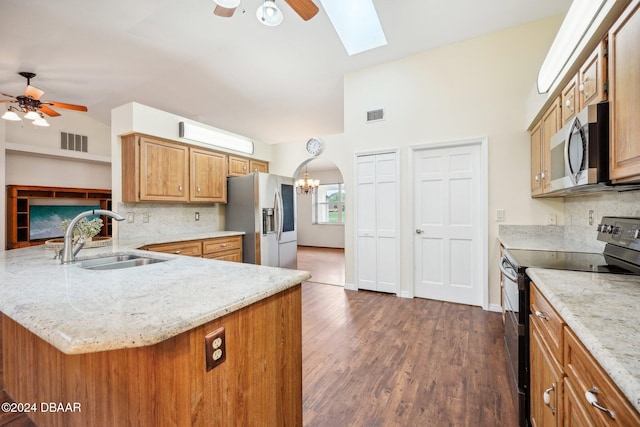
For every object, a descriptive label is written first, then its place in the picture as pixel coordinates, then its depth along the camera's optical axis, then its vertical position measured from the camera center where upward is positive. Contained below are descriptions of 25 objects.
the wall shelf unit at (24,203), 5.38 +0.22
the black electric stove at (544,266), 1.44 -0.30
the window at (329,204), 8.78 +0.27
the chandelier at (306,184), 7.21 +0.77
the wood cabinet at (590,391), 0.59 -0.46
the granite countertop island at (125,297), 0.70 -0.30
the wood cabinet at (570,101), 1.69 +0.72
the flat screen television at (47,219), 5.80 -0.11
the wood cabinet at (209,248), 3.14 -0.45
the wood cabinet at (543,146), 2.11 +0.60
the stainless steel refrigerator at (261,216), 4.12 -0.05
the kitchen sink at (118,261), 1.85 -0.34
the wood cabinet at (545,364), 0.99 -0.63
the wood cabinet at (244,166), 4.52 +0.83
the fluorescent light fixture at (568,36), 1.27 +0.96
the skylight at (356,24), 3.21 +2.31
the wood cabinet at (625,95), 1.09 +0.49
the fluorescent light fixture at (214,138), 3.67 +1.13
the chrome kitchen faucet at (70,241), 1.59 -0.16
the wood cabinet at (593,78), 1.35 +0.70
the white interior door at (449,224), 3.25 -0.15
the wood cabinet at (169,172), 3.25 +0.55
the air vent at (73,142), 6.02 +1.62
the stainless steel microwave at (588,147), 1.32 +0.33
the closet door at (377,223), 3.67 -0.15
